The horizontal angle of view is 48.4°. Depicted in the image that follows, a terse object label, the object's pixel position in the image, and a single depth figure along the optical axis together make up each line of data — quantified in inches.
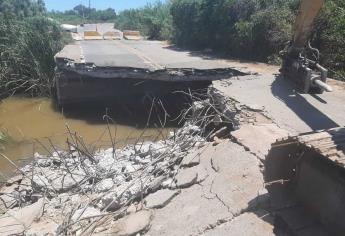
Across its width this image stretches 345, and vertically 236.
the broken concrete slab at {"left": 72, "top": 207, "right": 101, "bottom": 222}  177.0
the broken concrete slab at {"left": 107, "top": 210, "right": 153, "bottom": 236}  167.0
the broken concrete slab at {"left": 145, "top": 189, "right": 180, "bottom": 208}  185.0
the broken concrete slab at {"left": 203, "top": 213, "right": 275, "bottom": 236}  153.6
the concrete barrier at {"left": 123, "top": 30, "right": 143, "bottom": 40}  956.3
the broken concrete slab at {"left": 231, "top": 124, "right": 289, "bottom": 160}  208.1
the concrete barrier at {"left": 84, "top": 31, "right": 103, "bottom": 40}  909.8
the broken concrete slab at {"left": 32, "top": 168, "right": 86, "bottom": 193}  220.8
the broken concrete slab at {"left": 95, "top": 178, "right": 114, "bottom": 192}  212.4
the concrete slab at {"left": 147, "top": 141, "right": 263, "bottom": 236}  165.9
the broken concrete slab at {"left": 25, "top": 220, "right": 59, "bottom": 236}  173.8
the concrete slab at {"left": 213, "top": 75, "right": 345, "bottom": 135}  246.1
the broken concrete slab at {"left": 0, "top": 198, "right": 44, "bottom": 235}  179.0
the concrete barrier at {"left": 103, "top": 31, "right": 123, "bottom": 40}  939.0
